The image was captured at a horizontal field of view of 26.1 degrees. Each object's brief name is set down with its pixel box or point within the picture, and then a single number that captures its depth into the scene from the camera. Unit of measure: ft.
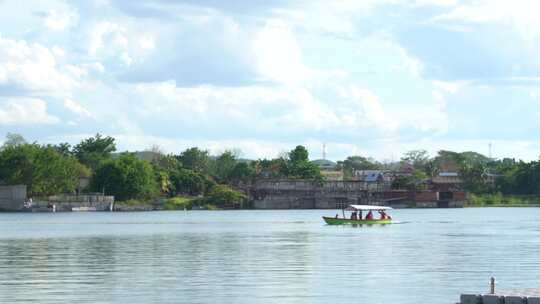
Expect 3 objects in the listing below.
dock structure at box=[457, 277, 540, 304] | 136.36
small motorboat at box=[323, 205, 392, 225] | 471.62
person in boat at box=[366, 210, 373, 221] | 483.43
